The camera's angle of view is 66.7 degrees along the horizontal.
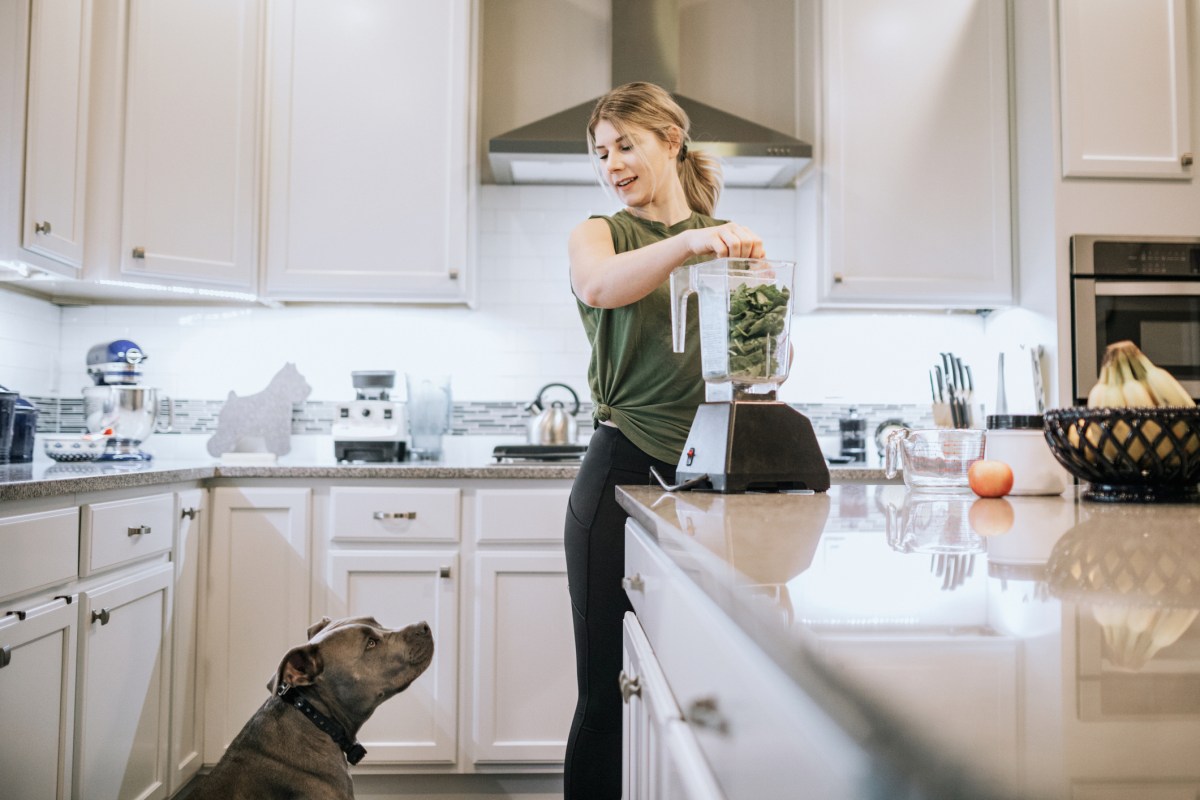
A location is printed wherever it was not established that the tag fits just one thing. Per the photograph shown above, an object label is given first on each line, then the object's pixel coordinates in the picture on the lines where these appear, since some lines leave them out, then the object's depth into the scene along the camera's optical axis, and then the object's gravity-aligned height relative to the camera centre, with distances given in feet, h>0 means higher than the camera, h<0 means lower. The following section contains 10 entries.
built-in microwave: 8.56 +1.27
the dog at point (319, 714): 5.10 -1.69
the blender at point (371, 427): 9.09 +0.03
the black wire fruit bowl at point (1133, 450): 3.12 -0.05
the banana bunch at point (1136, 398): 3.14 +0.13
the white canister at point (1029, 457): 3.83 -0.10
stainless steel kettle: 9.71 +0.04
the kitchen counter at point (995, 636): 0.84 -0.27
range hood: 9.23 +2.99
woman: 4.65 +0.29
